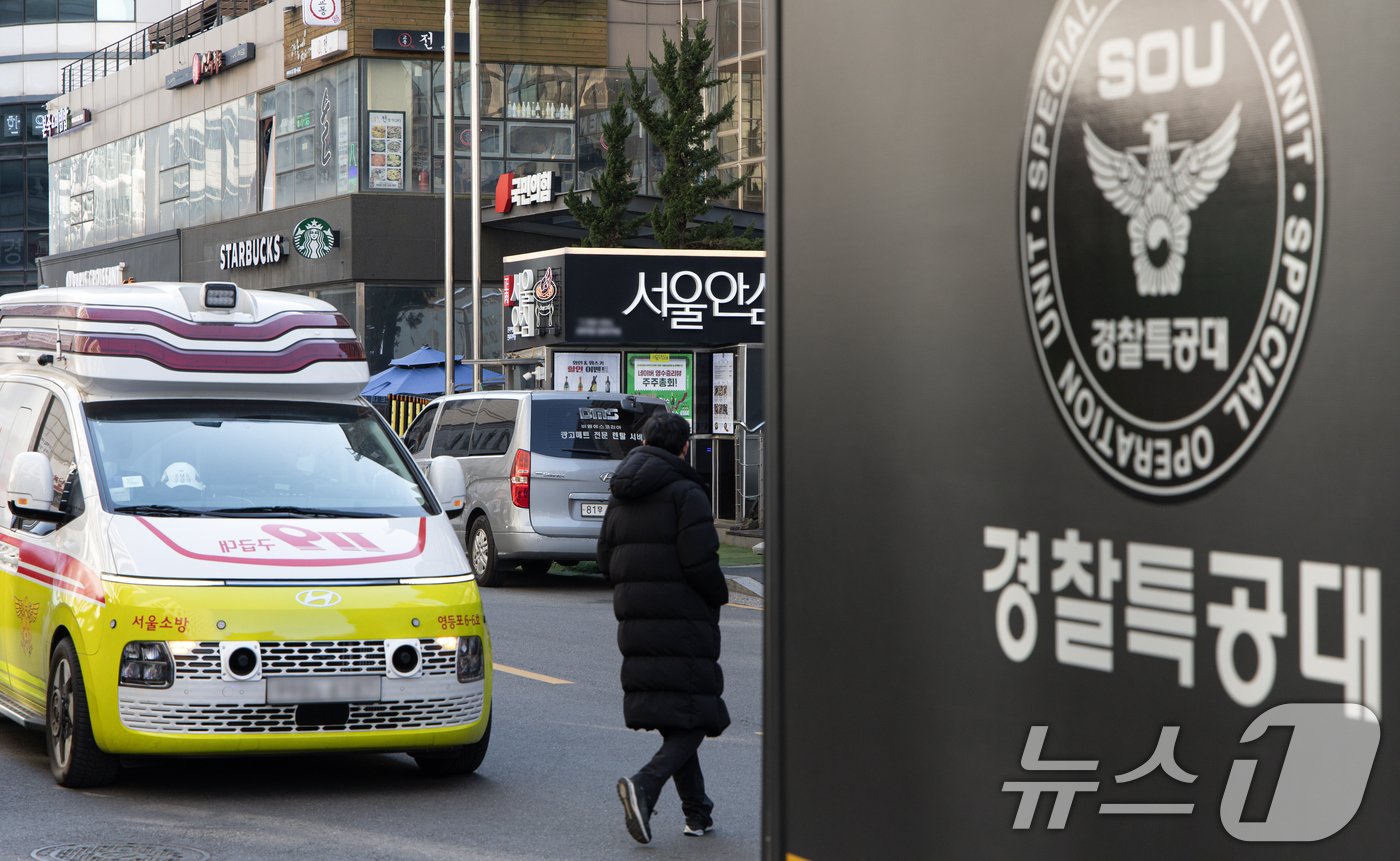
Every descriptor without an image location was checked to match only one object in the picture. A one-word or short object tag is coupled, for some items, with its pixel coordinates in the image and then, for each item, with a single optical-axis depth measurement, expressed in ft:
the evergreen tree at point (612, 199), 103.45
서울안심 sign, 84.48
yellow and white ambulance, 24.11
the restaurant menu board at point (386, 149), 132.16
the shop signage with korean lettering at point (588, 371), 85.25
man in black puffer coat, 22.57
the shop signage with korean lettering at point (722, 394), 82.99
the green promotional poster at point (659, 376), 84.79
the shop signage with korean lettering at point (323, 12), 130.52
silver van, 59.16
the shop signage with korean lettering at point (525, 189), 114.73
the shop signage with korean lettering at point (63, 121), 180.34
